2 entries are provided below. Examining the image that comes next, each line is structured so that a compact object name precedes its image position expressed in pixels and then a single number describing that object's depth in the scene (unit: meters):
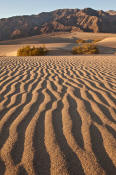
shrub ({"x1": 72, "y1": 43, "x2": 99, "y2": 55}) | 18.53
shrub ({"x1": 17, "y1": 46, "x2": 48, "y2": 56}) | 17.09
